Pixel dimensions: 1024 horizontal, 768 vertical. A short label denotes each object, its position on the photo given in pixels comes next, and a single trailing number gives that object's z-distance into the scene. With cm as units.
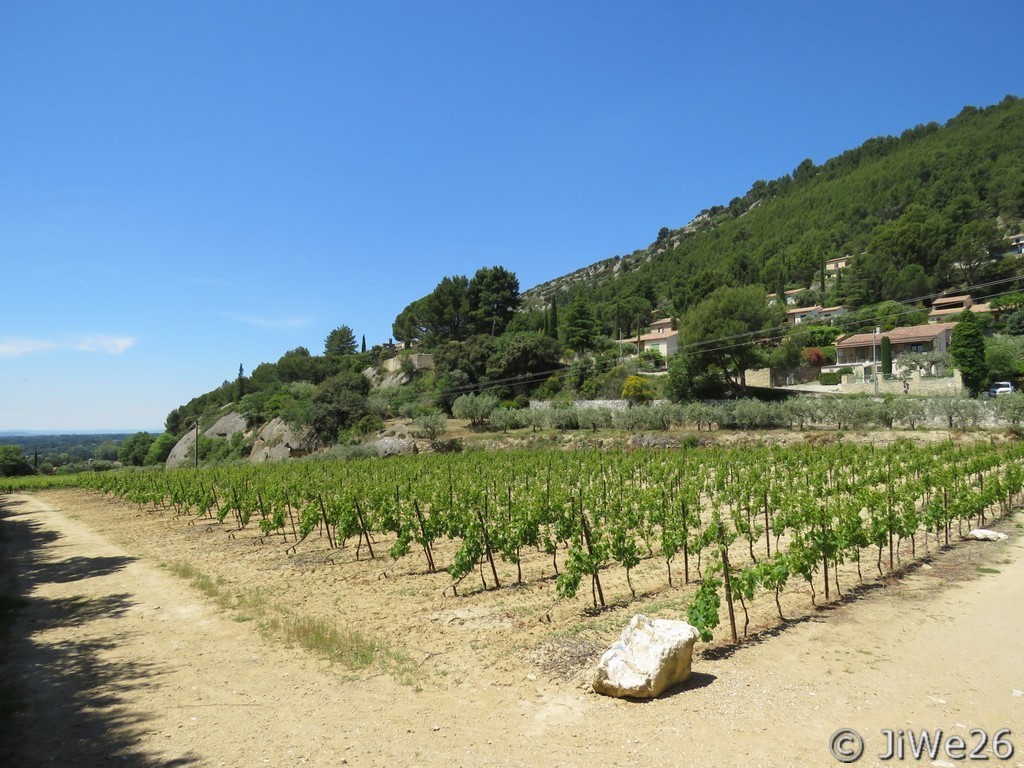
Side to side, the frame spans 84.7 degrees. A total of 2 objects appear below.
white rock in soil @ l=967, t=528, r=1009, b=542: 1062
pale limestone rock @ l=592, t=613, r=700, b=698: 516
